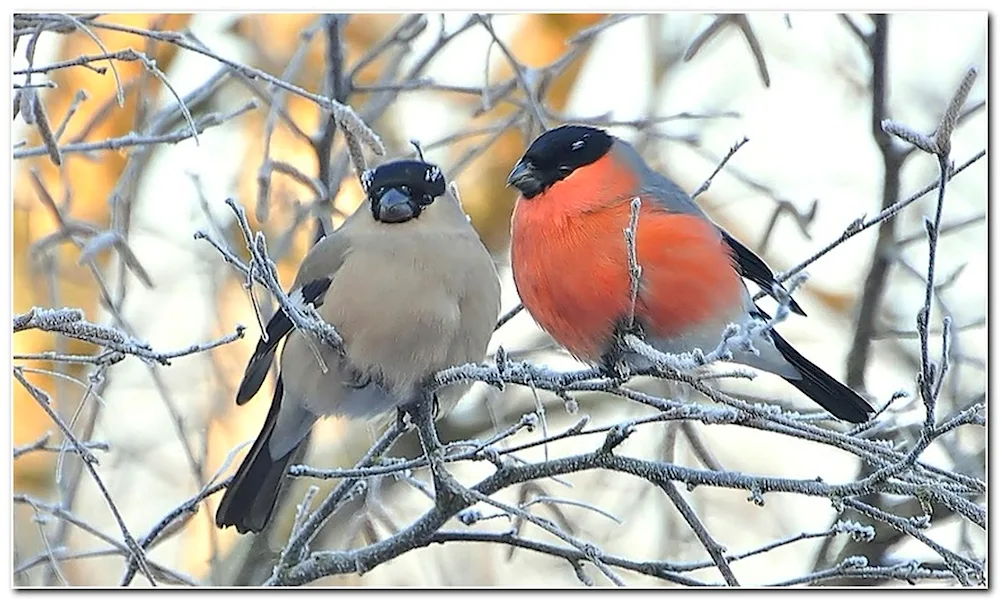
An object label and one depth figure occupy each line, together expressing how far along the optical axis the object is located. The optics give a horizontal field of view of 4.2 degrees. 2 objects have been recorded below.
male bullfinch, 4.30
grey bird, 4.32
